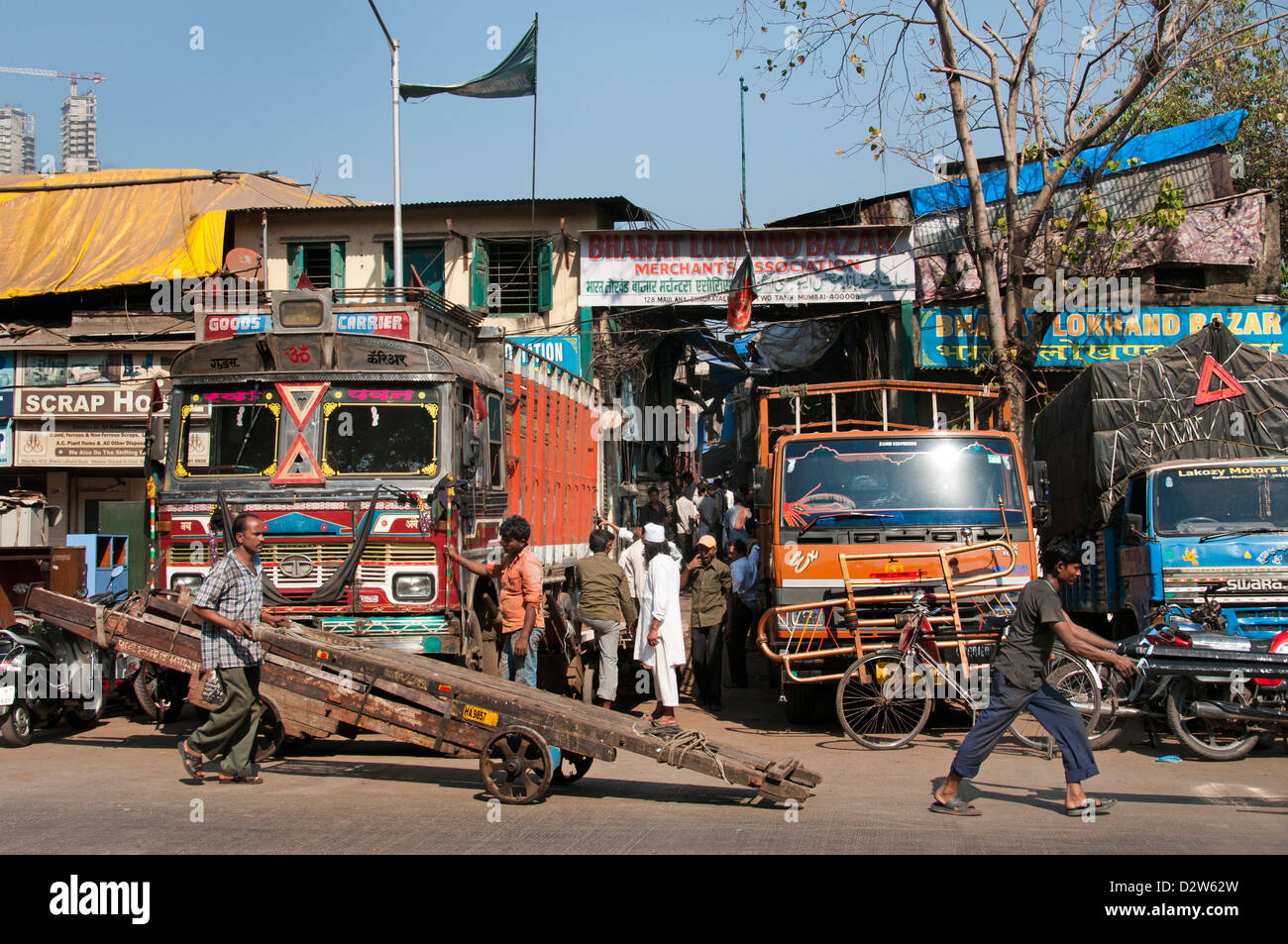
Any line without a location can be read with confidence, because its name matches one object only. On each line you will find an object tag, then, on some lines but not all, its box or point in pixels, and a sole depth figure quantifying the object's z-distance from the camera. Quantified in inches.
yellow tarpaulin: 949.8
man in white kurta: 397.4
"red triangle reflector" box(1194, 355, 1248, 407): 484.1
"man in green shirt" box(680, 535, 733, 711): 459.8
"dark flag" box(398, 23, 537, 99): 855.1
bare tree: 574.6
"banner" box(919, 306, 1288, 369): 764.0
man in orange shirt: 357.4
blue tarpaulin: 788.6
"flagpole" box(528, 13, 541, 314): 916.6
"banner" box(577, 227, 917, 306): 844.0
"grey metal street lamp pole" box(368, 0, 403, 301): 768.3
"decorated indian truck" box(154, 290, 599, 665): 349.1
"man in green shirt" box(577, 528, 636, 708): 408.8
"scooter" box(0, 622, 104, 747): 364.2
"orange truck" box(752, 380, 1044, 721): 379.9
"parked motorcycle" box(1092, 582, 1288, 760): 337.1
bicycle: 361.4
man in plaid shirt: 289.0
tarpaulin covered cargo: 483.8
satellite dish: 792.3
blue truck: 384.8
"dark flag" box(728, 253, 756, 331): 848.9
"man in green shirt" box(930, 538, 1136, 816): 271.0
